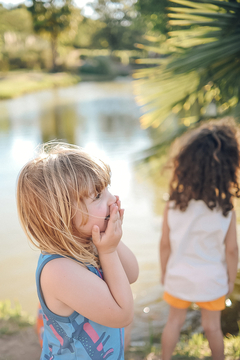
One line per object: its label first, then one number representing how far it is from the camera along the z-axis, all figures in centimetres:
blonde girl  81
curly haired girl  146
